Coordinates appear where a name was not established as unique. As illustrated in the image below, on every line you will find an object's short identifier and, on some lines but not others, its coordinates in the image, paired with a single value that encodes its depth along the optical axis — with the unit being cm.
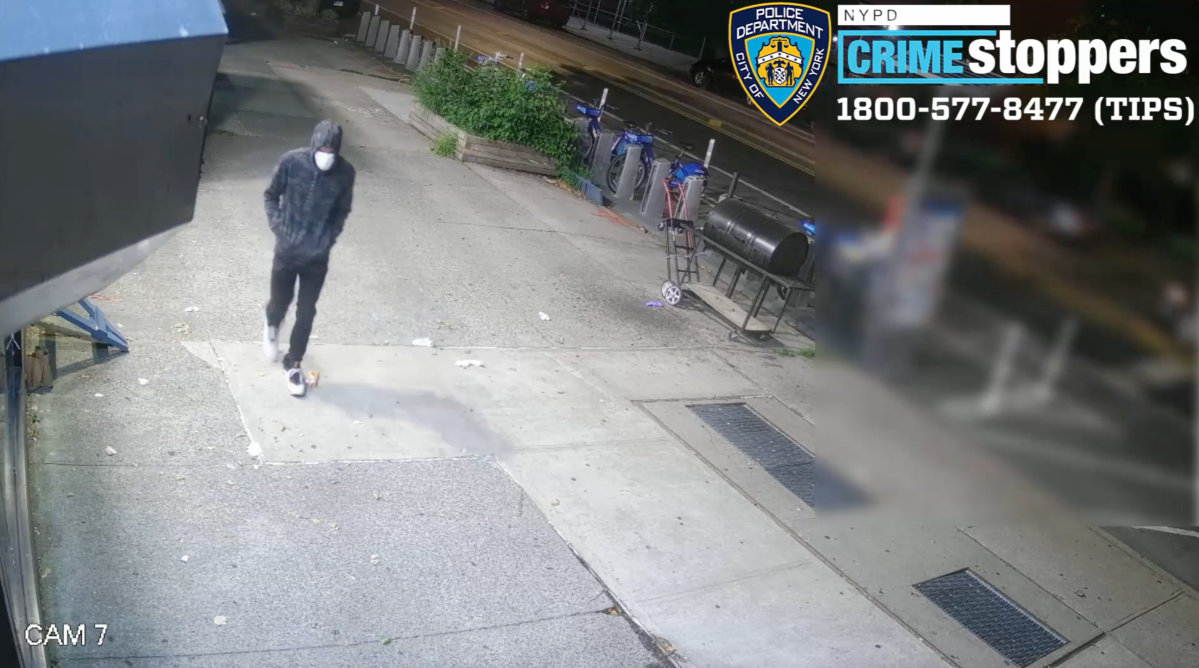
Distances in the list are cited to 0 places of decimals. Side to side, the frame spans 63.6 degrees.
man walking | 575
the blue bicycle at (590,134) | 1440
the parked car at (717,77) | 2834
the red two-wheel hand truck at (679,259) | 983
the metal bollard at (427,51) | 1938
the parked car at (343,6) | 2469
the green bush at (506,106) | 1333
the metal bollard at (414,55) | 2022
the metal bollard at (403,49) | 2094
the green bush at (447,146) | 1314
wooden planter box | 1312
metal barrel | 892
